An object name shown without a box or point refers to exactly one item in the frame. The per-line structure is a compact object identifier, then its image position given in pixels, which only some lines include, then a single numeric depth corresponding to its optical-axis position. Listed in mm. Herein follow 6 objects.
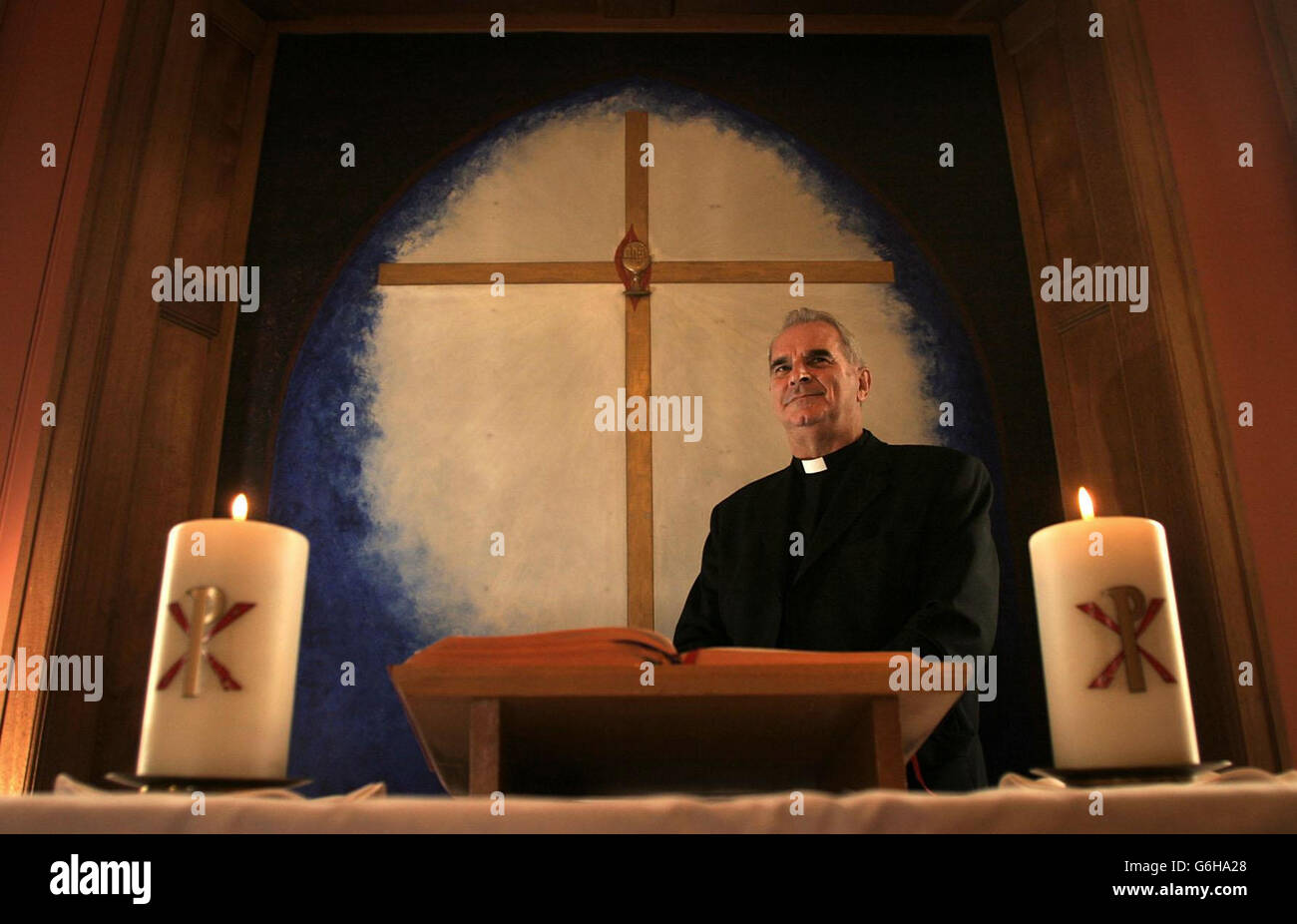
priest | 2287
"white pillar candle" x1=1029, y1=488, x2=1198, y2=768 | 1282
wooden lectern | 1198
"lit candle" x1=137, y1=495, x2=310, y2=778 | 1324
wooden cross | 3453
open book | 1216
